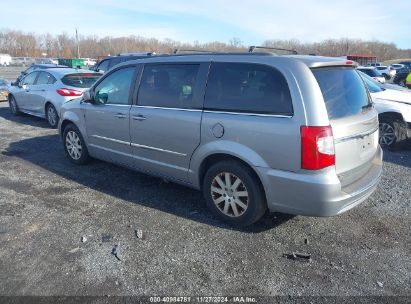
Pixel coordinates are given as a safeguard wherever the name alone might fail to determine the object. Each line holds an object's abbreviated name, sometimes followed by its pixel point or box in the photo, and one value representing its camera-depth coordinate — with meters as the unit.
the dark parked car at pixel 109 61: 14.18
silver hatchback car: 9.03
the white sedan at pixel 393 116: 6.97
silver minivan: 3.16
